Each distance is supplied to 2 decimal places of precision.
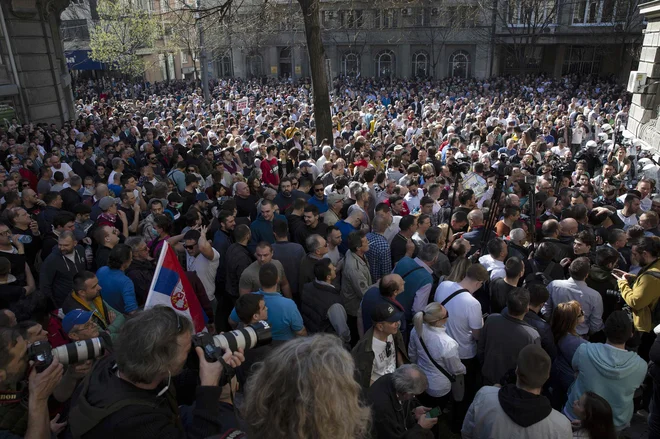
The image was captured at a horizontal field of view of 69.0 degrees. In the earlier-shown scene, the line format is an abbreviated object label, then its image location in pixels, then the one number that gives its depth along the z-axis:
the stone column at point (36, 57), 16.55
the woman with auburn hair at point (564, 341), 3.95
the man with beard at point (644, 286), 4.49
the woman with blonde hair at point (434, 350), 3.82
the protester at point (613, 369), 3.47
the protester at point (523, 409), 2.79
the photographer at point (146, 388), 2.10
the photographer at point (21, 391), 2.40
